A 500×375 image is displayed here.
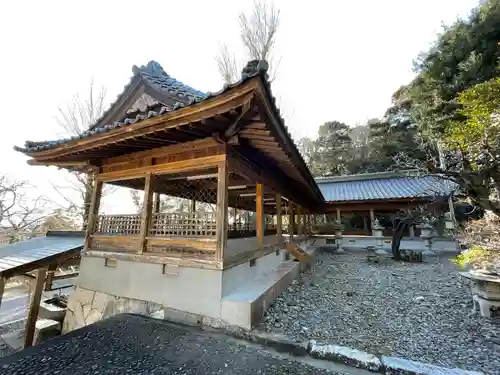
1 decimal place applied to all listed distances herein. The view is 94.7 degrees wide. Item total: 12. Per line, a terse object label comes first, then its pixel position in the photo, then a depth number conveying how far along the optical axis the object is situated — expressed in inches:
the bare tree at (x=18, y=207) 481.1
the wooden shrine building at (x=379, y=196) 458.3
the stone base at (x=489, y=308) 132.8
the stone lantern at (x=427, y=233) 416.2
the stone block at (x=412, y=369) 83.8
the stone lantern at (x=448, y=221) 404.8
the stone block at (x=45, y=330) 200.1
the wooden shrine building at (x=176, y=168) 120.2
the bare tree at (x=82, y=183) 446.0
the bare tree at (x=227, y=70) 408.2
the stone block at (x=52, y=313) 237.9
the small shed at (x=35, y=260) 173.9
